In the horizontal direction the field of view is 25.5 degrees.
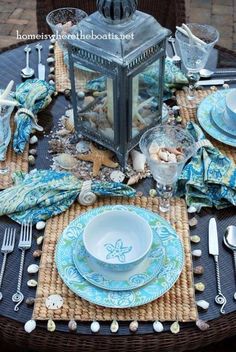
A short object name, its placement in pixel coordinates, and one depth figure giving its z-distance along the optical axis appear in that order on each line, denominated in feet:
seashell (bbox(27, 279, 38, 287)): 3.52
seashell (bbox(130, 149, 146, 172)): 4.37
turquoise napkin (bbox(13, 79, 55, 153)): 4.53
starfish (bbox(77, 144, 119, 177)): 4.36
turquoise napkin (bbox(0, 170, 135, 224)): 3.96
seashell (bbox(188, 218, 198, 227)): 3.94
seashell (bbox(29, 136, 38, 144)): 4.62
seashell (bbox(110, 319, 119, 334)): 3.29
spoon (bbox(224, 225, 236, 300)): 3.80
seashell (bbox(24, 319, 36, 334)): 3.30
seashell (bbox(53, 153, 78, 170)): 4.39
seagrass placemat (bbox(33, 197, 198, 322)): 3.35
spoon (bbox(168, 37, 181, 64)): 5.55
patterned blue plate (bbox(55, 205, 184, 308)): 3.37
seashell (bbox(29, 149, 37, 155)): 4.53
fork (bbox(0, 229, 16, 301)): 3.72
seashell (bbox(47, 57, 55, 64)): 5.57
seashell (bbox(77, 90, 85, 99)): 4.35
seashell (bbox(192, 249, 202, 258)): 3.74
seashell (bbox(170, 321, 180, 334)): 3.31
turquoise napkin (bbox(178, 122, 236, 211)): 4.09
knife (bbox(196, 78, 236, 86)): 5.32
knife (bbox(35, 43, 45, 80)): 5.35
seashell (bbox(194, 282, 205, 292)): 3.53
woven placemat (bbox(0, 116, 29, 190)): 4.25
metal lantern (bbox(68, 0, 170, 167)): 3.84
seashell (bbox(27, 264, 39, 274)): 3.61
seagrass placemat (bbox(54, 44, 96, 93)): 5.25
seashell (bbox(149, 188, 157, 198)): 4.17
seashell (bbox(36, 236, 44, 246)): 3.81
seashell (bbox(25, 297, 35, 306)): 3.42
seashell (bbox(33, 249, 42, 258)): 3.70
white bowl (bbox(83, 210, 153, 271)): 3.56
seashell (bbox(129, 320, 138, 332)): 3.29
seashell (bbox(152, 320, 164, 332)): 3.30
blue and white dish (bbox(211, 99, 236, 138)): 4.62
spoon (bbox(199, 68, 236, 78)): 5.41
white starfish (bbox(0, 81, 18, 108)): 4.34
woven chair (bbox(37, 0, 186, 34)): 6.76
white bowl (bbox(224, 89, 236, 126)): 4.60
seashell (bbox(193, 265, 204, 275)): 3.62
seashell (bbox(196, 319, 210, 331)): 3.34
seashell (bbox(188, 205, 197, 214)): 4.03
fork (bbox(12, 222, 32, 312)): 3.47
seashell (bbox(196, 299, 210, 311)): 3.42
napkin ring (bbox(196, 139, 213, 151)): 4.32
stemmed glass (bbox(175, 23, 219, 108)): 4.74
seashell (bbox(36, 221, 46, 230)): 3.91
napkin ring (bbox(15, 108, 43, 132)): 4.65
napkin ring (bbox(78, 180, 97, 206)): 4.03
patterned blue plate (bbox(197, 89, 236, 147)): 4.58
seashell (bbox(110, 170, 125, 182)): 4.29
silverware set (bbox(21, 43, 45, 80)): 5.34
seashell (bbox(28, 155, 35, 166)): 4.46
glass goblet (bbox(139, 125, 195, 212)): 3.82
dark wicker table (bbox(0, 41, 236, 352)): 3.29
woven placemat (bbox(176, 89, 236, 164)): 4.54
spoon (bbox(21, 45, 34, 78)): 5.34
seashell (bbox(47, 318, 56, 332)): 3.30
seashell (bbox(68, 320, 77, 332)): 3.29
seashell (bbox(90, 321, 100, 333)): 3.29
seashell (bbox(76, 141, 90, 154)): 4.56
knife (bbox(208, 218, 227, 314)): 3.48
